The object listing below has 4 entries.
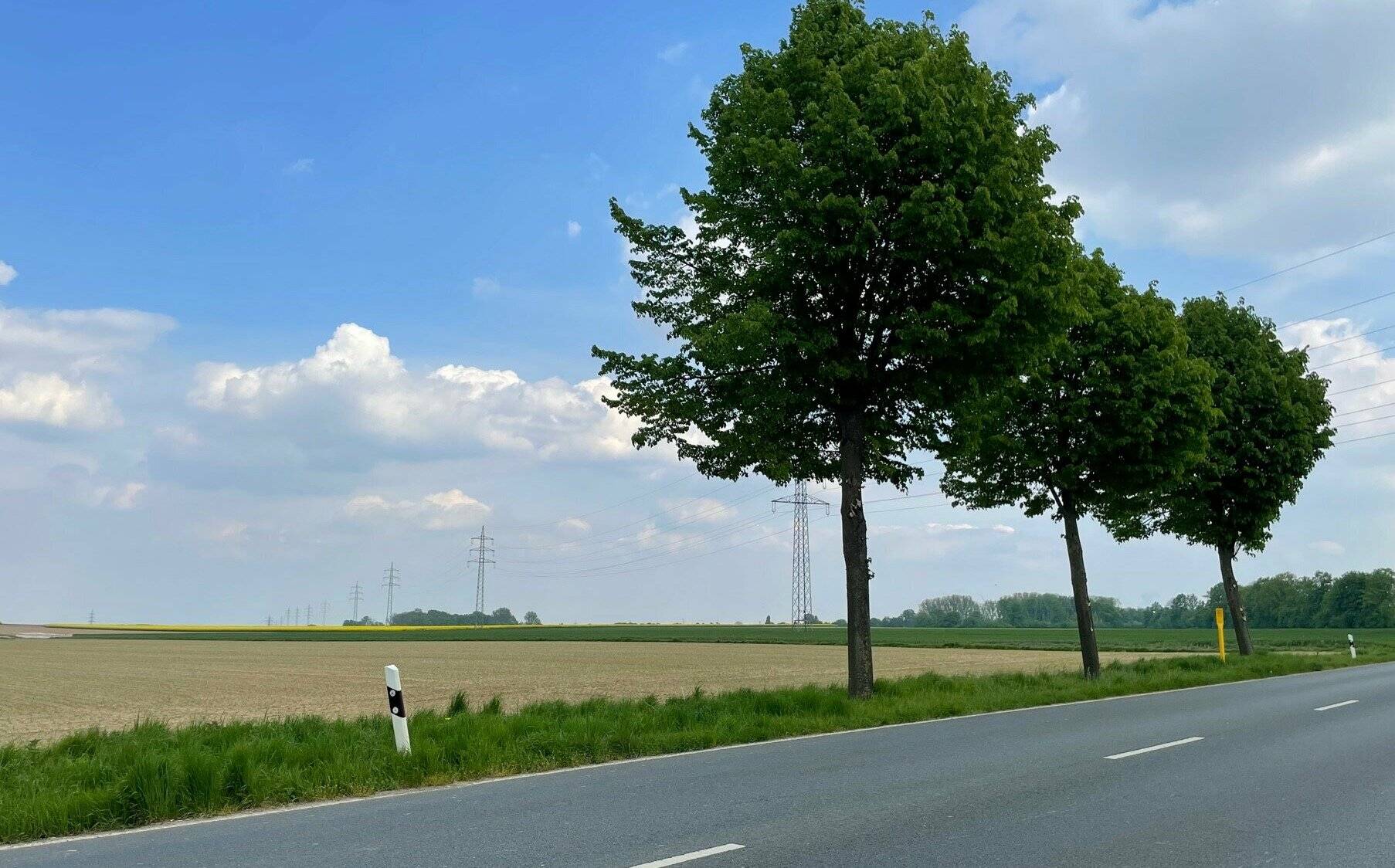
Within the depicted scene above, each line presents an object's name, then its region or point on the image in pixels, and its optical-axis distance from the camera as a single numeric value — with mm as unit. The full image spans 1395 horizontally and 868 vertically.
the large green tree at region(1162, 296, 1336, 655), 30438
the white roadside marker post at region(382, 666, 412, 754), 9484
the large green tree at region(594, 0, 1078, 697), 14742
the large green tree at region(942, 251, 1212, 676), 22656
